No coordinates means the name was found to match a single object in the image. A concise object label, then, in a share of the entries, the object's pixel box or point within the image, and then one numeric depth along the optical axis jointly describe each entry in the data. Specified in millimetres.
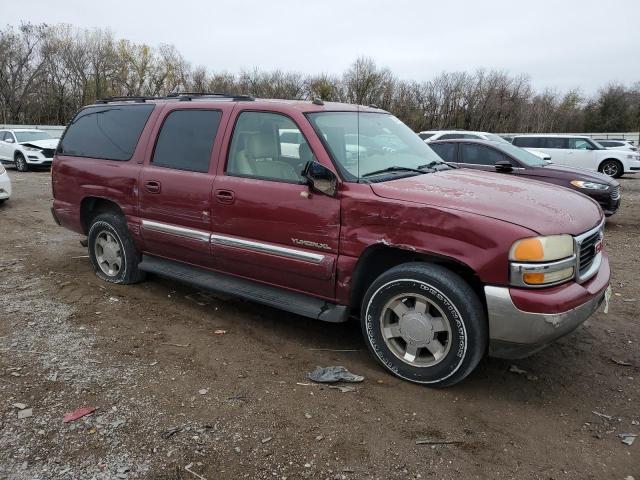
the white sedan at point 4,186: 9977
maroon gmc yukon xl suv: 2996
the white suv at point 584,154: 17953
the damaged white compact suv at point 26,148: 17656
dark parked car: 8391
